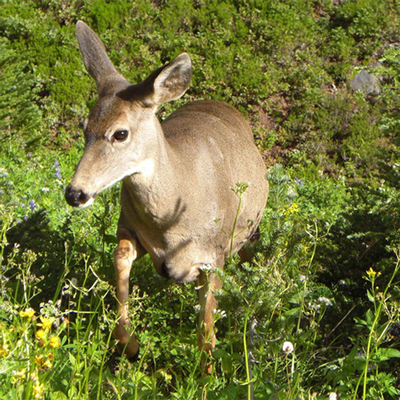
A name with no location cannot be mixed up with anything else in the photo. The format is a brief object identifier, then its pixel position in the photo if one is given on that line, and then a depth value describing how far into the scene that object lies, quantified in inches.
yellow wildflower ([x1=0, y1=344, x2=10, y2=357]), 198.4
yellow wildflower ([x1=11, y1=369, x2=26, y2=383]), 189.6
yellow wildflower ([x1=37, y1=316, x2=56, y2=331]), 201.9
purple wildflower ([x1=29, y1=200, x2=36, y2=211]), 516.7
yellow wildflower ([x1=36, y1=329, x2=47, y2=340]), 197.0
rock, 942.4
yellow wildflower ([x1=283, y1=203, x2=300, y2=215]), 316.2
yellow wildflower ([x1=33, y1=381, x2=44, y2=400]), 192.1
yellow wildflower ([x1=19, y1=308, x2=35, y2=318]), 200.8
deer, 348.2
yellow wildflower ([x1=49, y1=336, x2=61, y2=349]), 196.9
